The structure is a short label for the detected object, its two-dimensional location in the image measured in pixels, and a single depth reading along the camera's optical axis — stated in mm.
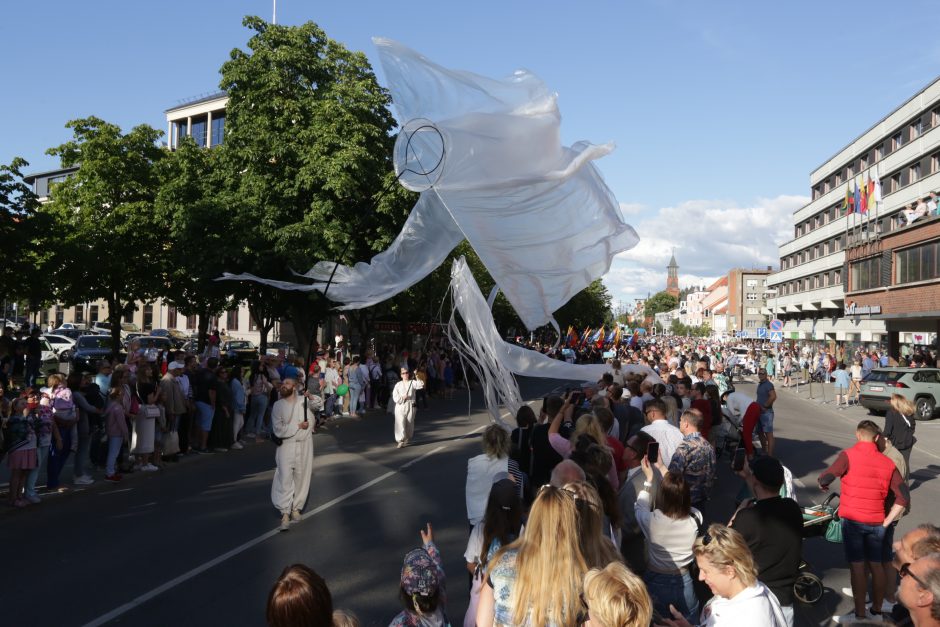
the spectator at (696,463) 6348
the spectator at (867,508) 5816
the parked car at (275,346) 43406
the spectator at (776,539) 4227
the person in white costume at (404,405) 14531
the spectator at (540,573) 3254
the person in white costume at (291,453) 8406
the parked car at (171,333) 47659
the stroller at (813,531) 6250
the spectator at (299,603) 2627
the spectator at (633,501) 4953
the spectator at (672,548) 4531
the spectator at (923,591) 2814
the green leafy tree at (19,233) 21484
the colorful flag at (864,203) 42906
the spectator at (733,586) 3219
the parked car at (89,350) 25078
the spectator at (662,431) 7195
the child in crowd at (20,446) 9008
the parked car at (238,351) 28344
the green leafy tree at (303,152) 21812
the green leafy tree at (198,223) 22938
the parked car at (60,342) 32359
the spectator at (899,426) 9070
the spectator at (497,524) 4055
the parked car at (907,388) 22125
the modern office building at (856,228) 40531
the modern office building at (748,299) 121812
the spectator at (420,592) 3242
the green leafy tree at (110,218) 29547
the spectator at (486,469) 5414
